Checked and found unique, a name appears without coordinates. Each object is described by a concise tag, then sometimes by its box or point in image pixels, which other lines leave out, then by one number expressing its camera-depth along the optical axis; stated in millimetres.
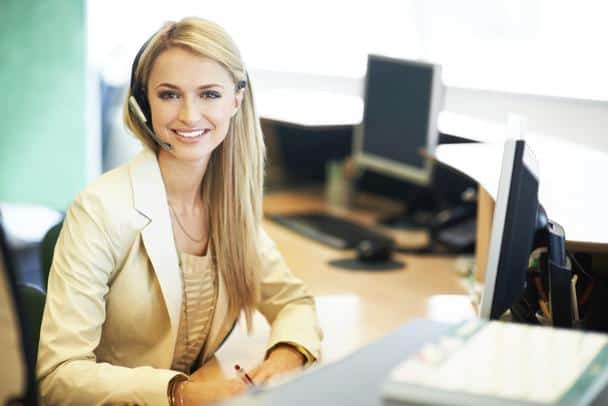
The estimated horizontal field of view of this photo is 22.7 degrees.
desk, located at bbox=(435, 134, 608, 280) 2282
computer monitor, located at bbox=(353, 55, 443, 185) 3640
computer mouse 3354
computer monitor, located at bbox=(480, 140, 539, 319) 1941
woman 2202
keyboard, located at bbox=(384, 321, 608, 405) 1665
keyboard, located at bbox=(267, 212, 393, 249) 3567
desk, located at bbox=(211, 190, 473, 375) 2568
